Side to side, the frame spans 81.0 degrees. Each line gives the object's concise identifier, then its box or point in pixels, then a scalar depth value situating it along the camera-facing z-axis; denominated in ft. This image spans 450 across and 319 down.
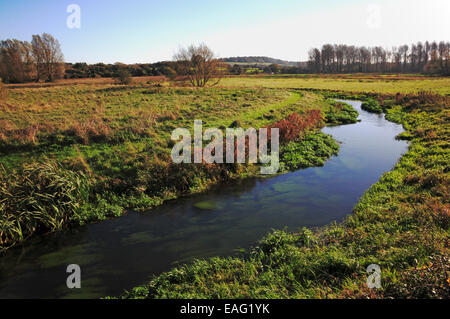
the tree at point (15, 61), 160.97
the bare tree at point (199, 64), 150.71
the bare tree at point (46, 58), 159.43
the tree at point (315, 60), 437.17
